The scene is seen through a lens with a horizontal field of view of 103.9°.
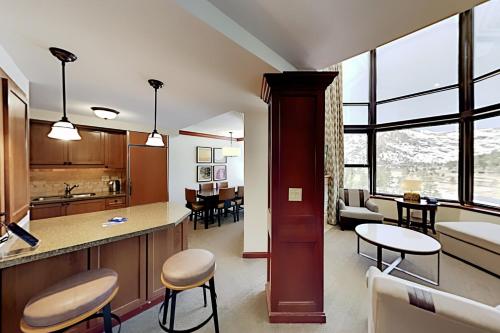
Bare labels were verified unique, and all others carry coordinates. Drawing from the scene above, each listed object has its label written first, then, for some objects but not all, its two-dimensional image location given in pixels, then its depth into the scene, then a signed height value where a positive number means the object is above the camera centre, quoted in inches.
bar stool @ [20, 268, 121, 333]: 41.1 -31.6
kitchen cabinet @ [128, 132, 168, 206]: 162.2 -6.7
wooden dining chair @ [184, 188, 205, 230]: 184.1 -37.2
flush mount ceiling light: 107.9 +29.3
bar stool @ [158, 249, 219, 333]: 56.6 -32.3
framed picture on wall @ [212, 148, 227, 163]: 263.4 +11.7
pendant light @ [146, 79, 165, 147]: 95.5 +11.9
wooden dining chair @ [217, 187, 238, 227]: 190.1 -33.9
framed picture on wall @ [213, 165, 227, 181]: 264.9 -10.6
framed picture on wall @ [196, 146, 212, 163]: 243.4 +12.9
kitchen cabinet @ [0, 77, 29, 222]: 56.1 +4.2
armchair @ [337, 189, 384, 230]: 164.7 -40.1
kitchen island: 52.2 -30.7
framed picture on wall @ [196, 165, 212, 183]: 245.0 -11.2
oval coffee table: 89.3 -38.0
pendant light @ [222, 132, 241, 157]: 225.9 +14.8
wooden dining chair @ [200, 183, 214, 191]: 221.9 -25.9
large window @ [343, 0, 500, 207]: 135.7 +45.5
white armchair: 36.1 -28.7
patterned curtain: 185.9 +20.5
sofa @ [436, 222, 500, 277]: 100.5 -43.8
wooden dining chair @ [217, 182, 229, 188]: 244.6 -25.8
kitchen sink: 130.3 -23.2
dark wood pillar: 70.7 -13.4
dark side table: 148.7 -33.5
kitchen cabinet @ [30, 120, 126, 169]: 128.3 +11.0
